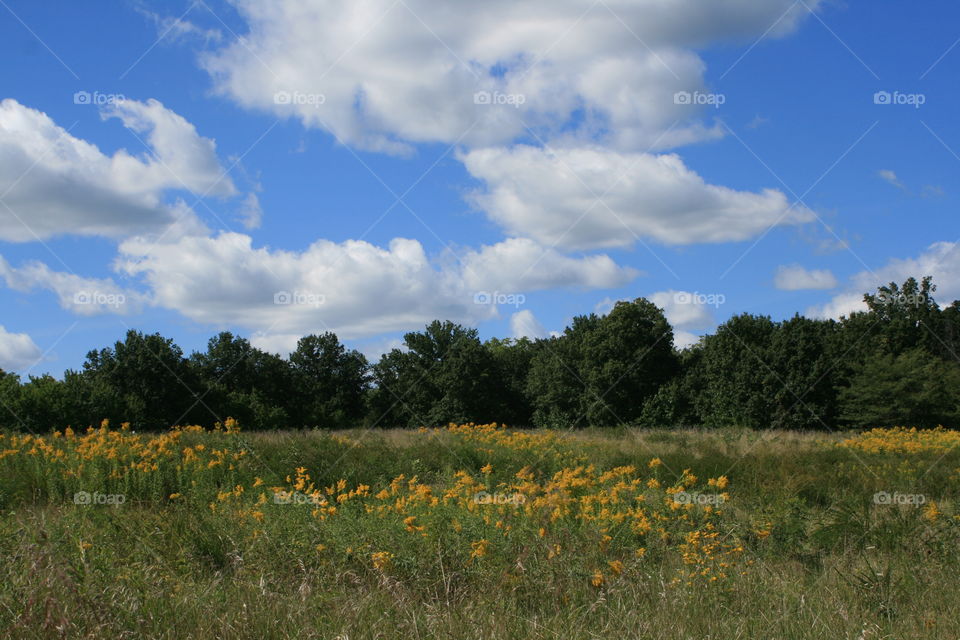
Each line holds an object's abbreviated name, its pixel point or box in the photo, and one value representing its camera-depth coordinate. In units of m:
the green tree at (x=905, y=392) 39.00
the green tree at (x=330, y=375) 50.72
